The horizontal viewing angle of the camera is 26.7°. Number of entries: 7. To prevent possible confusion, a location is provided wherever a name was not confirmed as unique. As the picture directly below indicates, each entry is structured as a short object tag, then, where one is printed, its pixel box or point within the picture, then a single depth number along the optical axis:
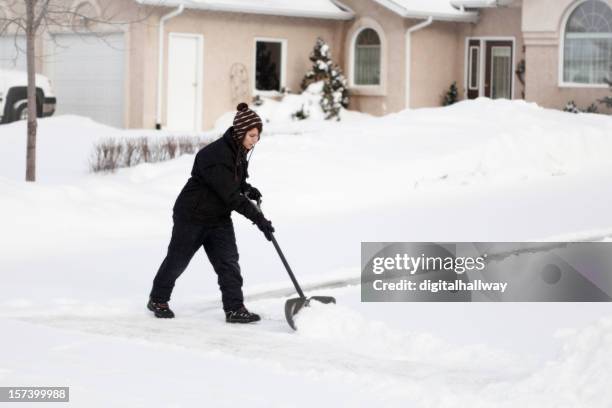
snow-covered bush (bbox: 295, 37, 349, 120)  28.53
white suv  26.06
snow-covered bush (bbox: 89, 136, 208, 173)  19.55
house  26.62
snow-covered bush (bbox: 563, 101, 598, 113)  25.69
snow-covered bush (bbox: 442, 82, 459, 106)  29.72
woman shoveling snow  9.63
